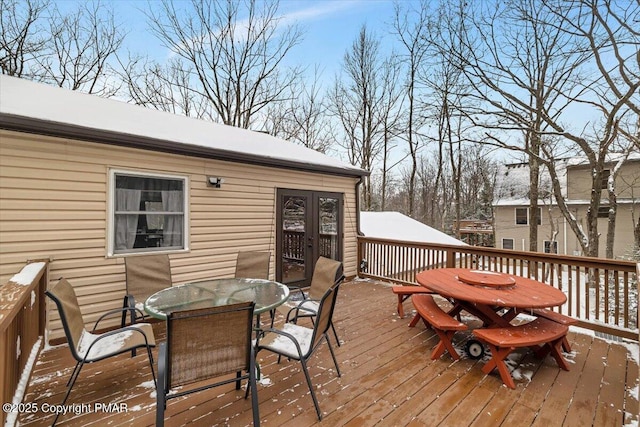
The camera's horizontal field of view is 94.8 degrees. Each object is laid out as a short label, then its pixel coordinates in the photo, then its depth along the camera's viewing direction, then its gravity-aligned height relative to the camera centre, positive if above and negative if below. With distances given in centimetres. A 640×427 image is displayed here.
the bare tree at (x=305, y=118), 1523 +513
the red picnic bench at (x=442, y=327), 301 -113
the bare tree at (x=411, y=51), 1134 +737
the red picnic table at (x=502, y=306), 271 -100
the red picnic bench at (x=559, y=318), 309 -110
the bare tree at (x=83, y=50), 1063 +619
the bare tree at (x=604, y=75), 646 +341
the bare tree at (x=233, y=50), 1280 +759
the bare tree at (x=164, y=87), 1224 +562
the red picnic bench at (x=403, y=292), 418 -109
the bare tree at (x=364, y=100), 1472 +598
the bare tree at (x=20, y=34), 973 +604
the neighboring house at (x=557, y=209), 1366 +51
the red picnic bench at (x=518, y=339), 265 -112
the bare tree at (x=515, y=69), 827 +446
